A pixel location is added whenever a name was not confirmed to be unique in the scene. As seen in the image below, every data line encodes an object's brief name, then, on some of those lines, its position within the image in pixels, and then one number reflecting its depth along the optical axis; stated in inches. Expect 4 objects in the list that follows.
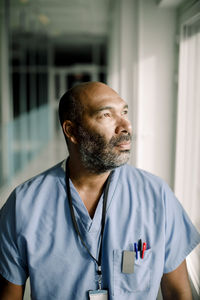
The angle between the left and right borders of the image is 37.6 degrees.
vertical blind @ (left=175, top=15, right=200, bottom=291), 64.5
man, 39.0
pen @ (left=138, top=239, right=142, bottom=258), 39.4
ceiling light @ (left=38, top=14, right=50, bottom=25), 201.5
